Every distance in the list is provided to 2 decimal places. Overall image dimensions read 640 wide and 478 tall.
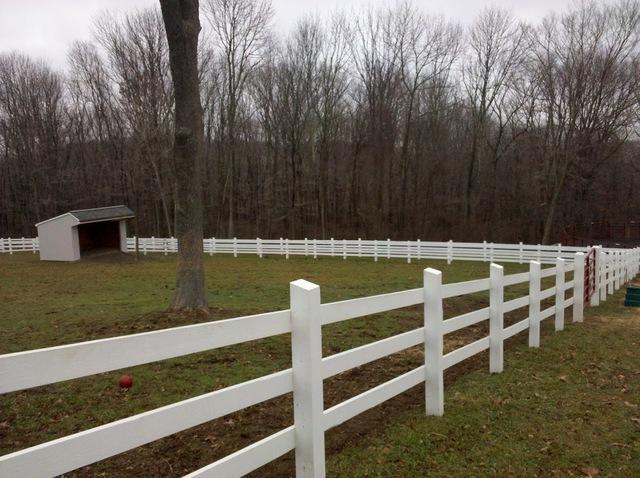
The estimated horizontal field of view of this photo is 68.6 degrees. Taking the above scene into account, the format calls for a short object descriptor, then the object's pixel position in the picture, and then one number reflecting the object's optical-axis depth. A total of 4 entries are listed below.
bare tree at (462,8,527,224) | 37.31
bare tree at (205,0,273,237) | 40.41
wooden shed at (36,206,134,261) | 27.53
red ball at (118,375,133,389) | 5.30
